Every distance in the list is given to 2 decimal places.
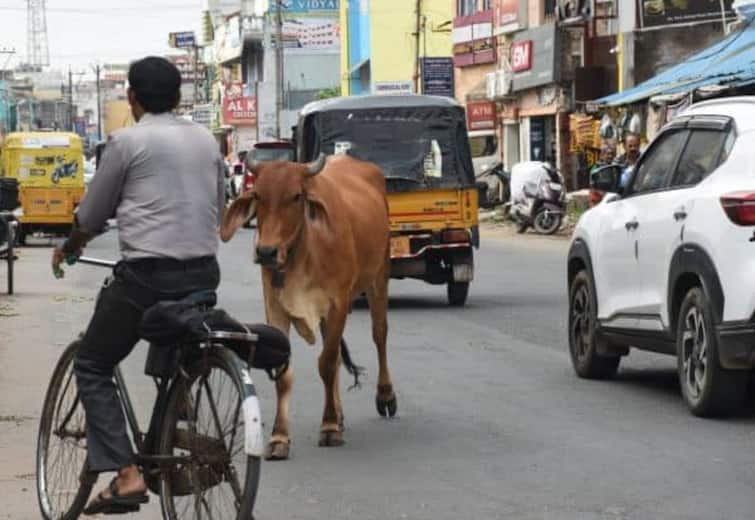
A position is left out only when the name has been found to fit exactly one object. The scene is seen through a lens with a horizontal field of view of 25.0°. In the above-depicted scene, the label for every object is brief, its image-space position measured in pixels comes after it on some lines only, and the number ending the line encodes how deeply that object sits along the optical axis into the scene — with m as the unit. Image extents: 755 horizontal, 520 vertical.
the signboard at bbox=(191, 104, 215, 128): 112.69
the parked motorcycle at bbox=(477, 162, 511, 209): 45.75
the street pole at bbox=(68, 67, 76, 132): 160.88
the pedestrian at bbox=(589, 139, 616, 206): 39.12
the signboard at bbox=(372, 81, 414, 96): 61.22
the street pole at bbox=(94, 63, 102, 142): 146.62
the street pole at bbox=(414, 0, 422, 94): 64.09
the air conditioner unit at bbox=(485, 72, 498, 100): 54.00
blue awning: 26.30
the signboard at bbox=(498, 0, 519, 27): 50.78
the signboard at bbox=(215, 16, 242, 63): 103.00
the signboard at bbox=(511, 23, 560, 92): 46.00
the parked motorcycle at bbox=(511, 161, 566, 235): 37.00
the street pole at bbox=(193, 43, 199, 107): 129.25
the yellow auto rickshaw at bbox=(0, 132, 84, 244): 38.56
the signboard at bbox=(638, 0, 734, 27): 37.69
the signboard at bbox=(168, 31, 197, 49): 139.50
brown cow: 9.23
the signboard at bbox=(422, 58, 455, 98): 58.19
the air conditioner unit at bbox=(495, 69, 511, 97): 52.31
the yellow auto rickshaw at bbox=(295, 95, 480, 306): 19.83
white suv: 10.00
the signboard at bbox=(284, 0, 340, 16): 94.69
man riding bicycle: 6.62
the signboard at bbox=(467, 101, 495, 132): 55.59
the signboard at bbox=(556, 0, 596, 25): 42.94
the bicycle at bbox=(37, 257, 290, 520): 6.20
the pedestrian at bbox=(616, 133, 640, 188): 29.97
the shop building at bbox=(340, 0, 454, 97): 58.82
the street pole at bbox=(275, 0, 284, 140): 71.38
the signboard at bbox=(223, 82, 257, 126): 96.88
